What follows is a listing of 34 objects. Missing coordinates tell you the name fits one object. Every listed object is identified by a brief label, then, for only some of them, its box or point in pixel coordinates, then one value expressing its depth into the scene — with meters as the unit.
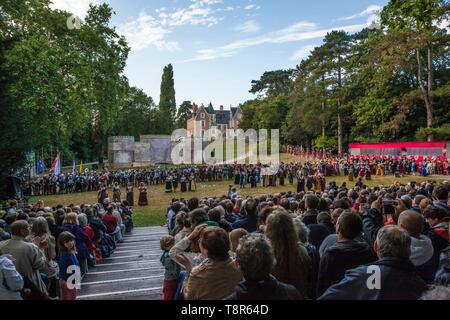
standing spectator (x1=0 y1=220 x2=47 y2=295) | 4.49
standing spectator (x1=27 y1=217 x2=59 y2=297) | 5.37
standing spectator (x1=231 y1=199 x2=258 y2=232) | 6.51
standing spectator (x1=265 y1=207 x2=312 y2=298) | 3.35
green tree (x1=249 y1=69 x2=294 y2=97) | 80.88
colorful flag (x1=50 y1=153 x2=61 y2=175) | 27.02
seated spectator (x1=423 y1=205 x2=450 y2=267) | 4.37
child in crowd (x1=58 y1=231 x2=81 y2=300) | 5.59
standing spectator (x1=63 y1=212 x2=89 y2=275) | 6.99
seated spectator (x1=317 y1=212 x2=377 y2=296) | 3.49
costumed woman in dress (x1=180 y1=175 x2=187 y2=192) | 25.53
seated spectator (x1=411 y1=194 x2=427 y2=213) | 7.06
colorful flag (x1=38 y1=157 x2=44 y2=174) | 32.35
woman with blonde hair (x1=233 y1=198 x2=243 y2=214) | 9.29
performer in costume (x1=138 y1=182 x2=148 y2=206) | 20.94
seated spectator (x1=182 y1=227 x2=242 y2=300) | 2.93
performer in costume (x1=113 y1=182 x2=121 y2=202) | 20.48
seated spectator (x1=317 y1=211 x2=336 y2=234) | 5.33
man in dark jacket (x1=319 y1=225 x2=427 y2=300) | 2.67
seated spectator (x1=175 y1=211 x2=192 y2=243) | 4.97
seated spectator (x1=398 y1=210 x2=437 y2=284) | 3.98
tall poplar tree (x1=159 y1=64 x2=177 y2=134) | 69.97
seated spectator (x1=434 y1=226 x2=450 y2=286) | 2.91
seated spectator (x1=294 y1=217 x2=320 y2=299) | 3.64
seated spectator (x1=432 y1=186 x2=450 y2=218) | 7.29
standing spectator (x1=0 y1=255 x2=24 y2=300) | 3.65
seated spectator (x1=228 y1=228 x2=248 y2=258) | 3.93
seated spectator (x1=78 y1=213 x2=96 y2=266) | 7.65
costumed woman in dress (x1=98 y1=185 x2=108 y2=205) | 19.31
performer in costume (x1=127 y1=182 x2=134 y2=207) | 21.00
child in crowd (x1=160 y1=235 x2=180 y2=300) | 4.84
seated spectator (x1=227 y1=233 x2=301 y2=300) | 2.48
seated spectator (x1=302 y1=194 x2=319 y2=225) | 5.74
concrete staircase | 6.25
